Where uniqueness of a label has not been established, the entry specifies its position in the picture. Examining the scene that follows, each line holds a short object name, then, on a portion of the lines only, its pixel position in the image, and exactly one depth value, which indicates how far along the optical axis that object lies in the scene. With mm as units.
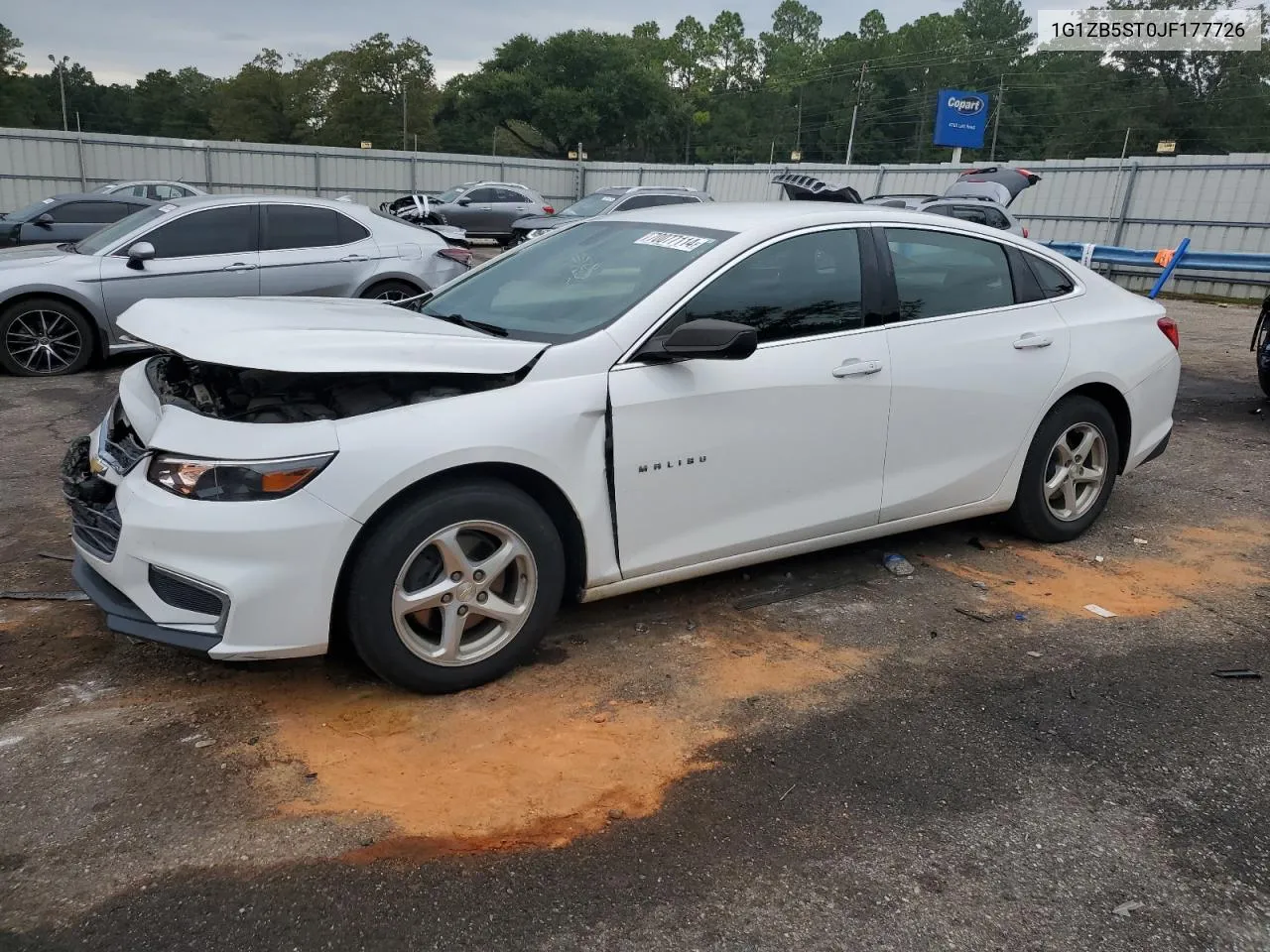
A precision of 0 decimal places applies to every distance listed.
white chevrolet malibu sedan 3135
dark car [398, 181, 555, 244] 25875
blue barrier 17156
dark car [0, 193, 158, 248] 14055
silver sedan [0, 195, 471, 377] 8680
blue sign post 31391
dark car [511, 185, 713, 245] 19172
